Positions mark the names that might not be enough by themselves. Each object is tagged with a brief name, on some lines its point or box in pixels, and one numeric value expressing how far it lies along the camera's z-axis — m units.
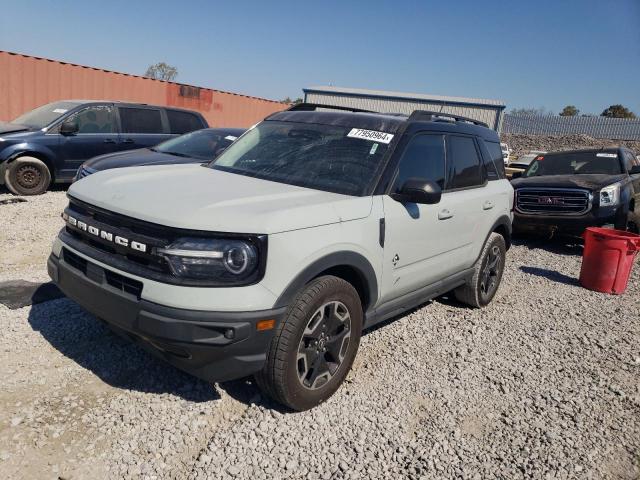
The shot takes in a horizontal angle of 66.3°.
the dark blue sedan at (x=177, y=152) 6.82
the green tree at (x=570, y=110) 59.07
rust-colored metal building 13.18
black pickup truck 7.91
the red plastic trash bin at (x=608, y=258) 6.04
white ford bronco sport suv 2.48
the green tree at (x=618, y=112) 52.03
